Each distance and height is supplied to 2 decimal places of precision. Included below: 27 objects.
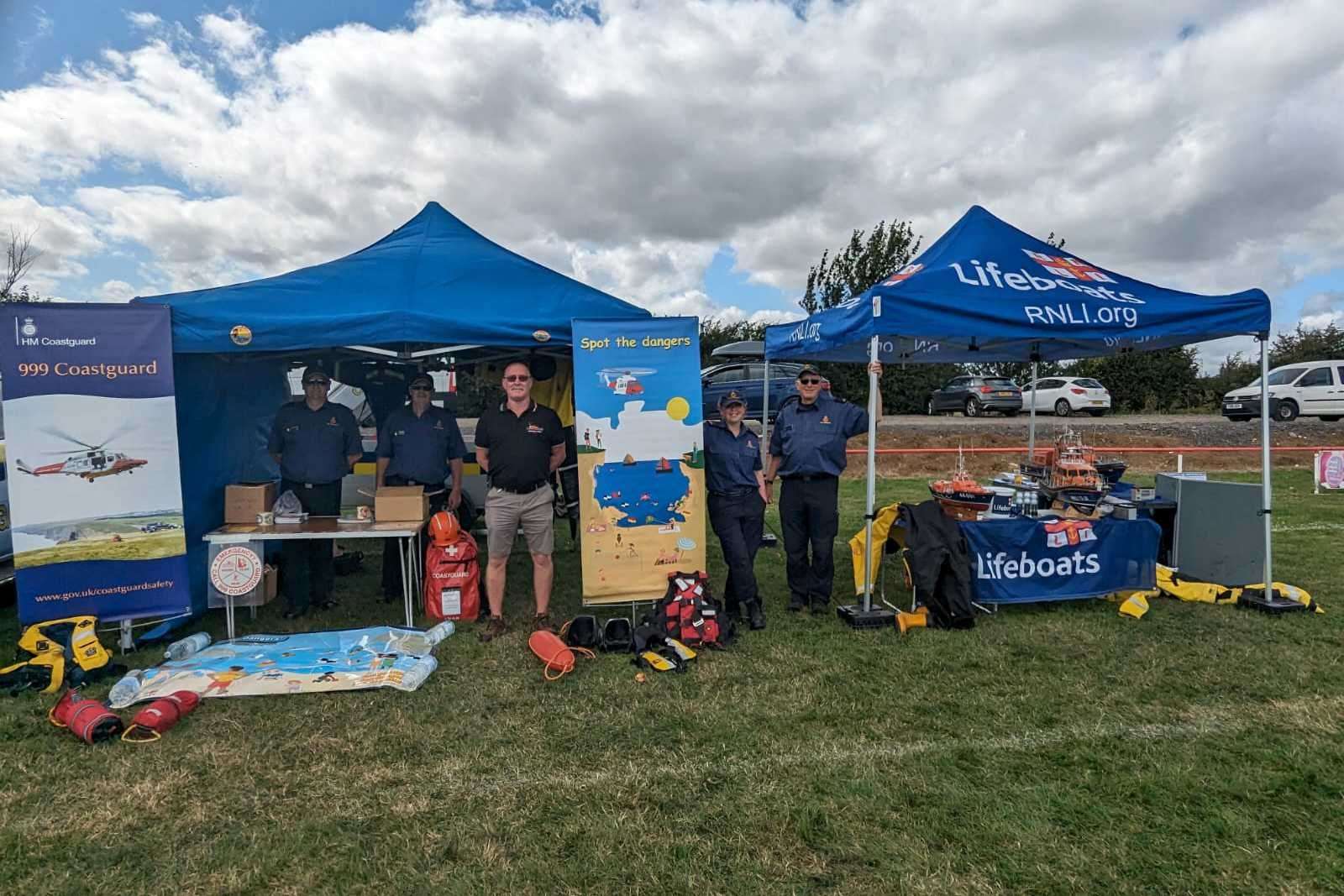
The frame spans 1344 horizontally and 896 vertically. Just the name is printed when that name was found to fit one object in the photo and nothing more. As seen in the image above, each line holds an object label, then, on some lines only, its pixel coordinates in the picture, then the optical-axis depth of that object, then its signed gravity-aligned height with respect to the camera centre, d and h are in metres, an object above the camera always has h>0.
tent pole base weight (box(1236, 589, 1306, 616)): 4.86 -1.35
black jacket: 4.64 -0.98
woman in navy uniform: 4.85 -0.44
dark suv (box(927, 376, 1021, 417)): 19.95 +0.49
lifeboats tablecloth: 4.87 -1.01
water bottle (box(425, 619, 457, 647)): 4.46 -1.24
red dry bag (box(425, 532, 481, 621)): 4.94 -1.01
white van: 16.05 +0.20
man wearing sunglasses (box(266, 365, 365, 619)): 5.09 -0.13
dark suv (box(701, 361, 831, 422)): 13.69 +0.75
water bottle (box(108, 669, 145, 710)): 3.54 -1.21
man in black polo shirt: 4.58 -0.29
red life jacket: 4.36 -1.15
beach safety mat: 3.74 -1.25
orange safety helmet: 4.95 -0.66
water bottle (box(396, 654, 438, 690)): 3.75 -1.27
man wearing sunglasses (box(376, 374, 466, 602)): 5.39 -0.12
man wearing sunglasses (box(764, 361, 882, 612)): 4.93 -0.38
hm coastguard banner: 4.06 -0.10
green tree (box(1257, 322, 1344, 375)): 28.05 +2.17
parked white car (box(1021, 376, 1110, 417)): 19.94 +0.37
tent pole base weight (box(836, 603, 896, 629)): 4.69 -1.29
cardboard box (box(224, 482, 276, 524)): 4.96 -0.43
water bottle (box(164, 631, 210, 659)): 4.19 -1.20
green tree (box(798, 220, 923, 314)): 24.77 +5.25
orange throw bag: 3.94 -1.24
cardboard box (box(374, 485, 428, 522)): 4.96 -0.48
